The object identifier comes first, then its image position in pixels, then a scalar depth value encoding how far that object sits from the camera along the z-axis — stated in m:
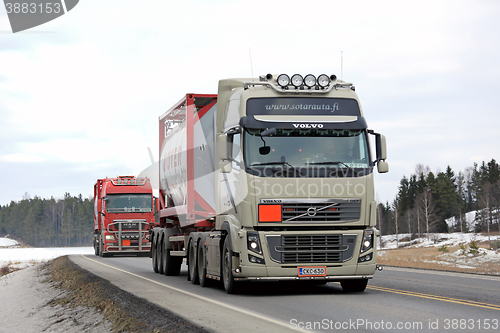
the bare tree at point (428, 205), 106.80
